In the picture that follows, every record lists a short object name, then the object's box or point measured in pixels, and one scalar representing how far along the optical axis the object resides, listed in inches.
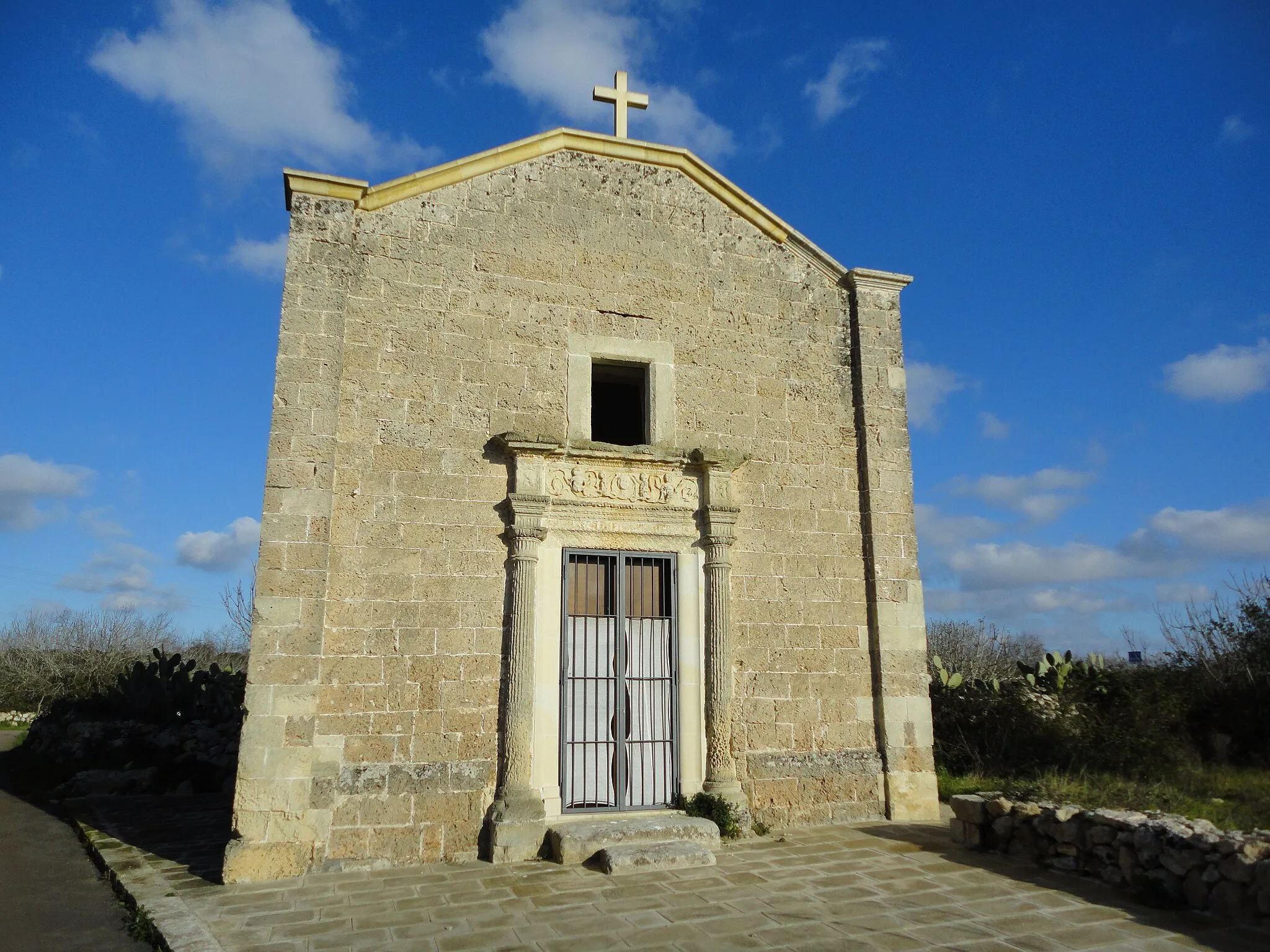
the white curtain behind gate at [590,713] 267.6
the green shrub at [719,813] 266.8
